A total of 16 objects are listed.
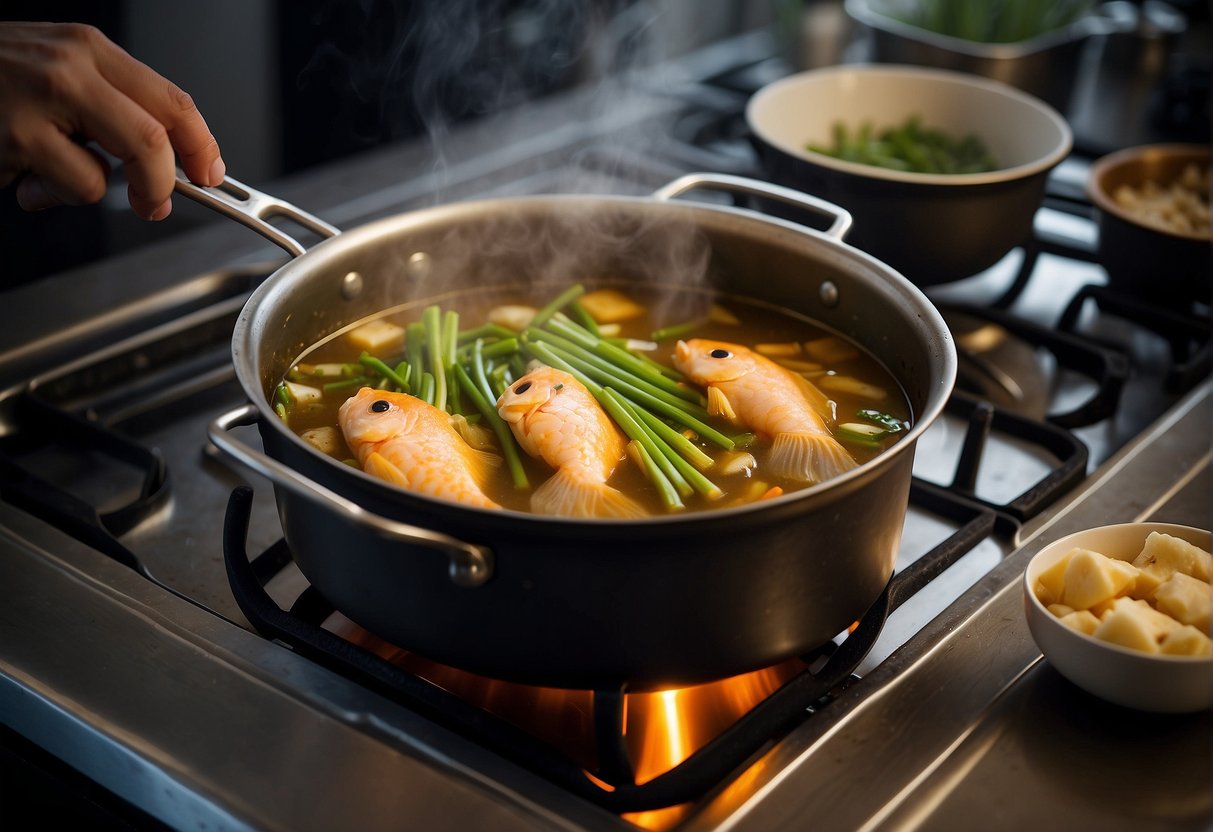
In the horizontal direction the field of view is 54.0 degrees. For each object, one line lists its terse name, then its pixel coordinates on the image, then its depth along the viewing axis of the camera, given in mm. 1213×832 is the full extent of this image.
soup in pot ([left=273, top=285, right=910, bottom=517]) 1199
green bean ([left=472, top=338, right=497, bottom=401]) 1354
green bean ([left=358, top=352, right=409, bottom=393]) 1369
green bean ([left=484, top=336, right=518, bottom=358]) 1451
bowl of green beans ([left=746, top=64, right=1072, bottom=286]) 1644
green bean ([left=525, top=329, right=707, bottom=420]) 1351
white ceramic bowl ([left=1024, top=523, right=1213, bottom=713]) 982
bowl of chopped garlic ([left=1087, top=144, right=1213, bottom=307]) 1730
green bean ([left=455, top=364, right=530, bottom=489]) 1213
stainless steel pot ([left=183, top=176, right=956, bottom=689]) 912
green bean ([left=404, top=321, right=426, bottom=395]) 1401
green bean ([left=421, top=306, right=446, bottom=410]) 1343
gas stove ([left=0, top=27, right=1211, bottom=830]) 981
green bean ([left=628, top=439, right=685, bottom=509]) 1161
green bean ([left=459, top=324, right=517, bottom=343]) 1490
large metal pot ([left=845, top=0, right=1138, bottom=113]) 2207
